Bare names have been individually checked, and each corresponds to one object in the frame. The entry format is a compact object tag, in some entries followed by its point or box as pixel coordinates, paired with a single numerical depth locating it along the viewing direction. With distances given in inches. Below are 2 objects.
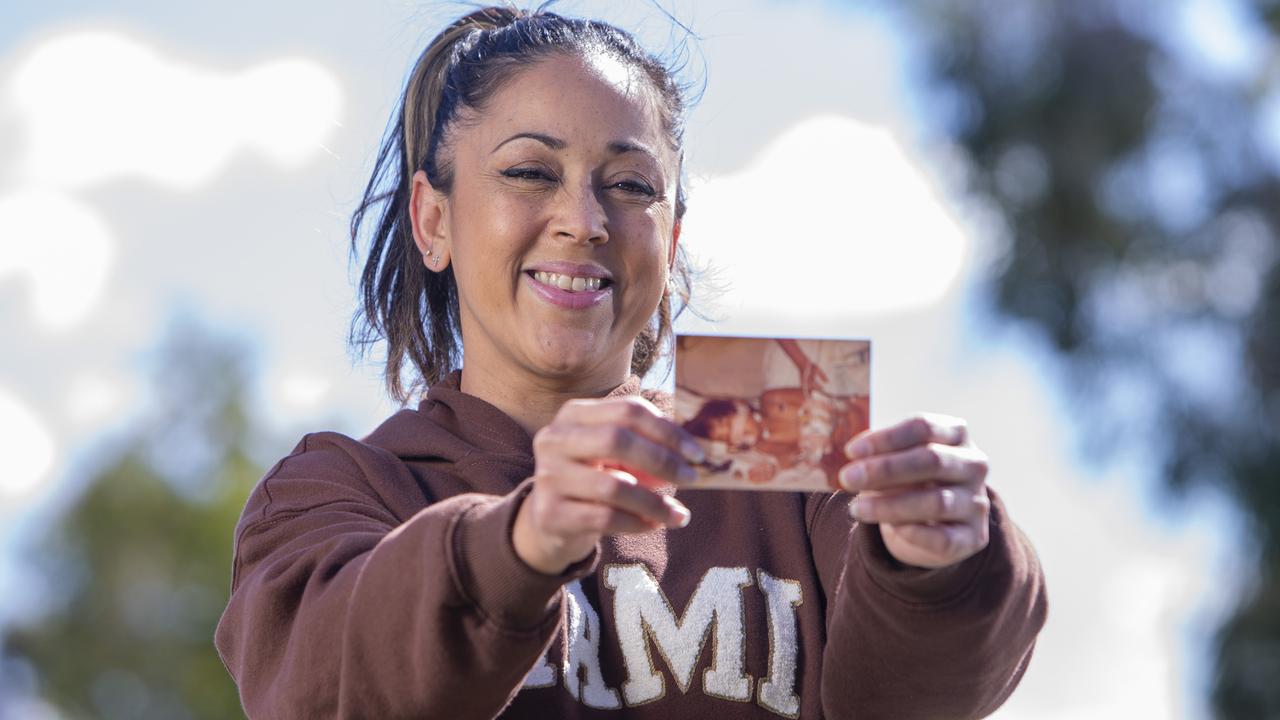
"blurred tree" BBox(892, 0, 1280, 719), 350.6
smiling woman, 101.4
